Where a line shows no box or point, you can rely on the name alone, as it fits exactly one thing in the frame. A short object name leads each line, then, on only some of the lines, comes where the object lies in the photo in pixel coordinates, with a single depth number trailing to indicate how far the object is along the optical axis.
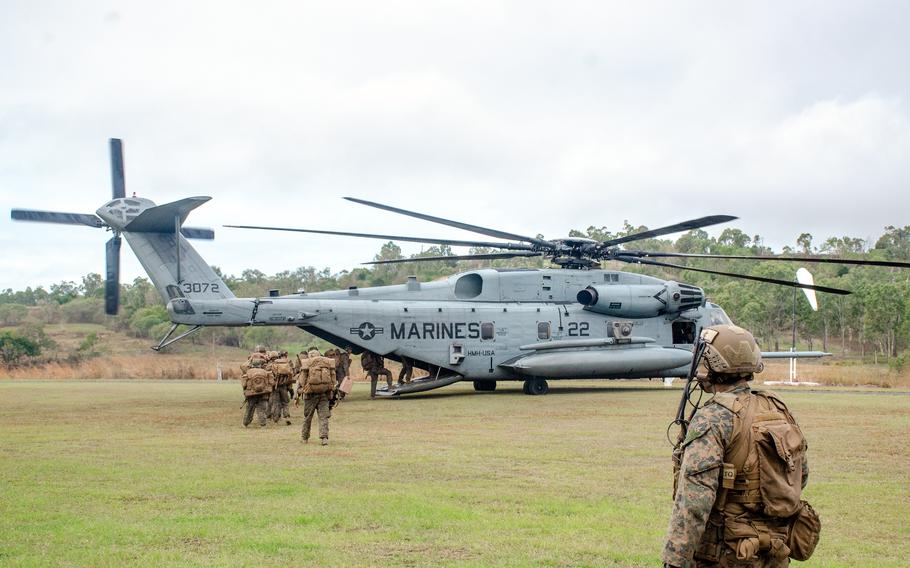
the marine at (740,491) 4.16
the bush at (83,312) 67.62
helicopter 20.77
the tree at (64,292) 79.39
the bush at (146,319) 61.75
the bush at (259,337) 57.31
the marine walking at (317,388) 13.16
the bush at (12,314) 61.47
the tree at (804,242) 111.69
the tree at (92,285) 83.38
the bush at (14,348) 47.03
